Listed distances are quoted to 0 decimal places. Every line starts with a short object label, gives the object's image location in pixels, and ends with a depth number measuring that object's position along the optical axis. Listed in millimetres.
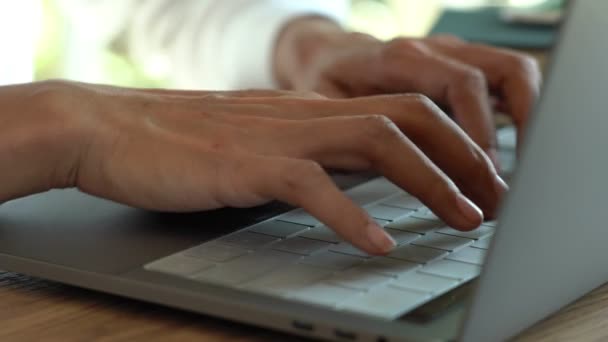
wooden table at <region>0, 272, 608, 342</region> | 691
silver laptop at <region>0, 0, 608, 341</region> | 652
